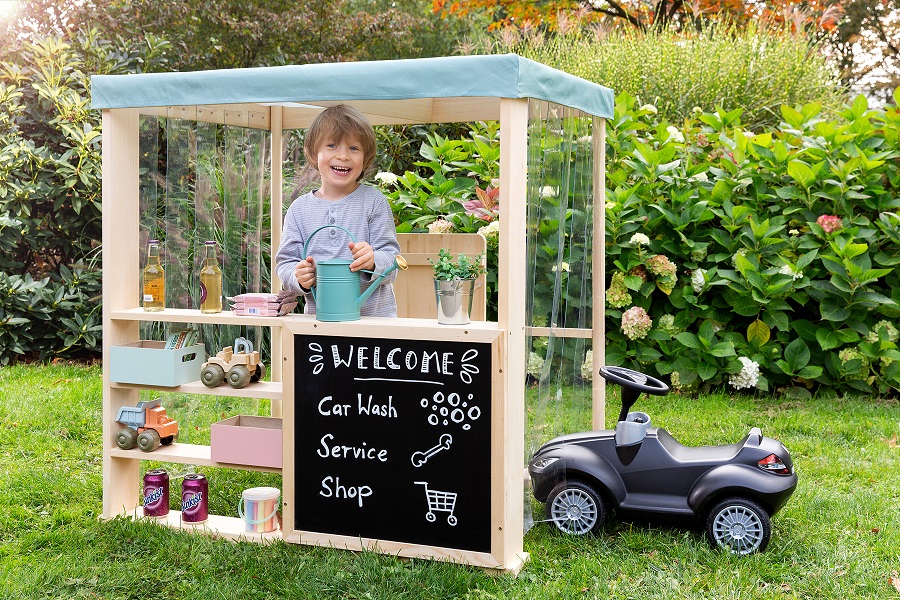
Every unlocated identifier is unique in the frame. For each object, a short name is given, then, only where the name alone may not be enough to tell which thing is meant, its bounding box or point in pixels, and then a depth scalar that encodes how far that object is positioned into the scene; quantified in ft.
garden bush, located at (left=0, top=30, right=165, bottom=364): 23.27
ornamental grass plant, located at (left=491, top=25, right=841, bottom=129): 23.95
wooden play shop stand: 10.37
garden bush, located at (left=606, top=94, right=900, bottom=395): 18.81
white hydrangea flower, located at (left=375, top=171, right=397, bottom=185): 18.79
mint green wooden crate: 12.10
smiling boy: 11.99
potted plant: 10.77
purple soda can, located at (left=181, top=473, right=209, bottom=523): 12.04
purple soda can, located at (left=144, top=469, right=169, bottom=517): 12.25
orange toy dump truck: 12.35
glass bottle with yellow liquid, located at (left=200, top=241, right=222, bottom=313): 12.17
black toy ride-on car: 10.98
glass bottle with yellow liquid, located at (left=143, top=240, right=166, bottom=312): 12.25
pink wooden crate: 11.76
